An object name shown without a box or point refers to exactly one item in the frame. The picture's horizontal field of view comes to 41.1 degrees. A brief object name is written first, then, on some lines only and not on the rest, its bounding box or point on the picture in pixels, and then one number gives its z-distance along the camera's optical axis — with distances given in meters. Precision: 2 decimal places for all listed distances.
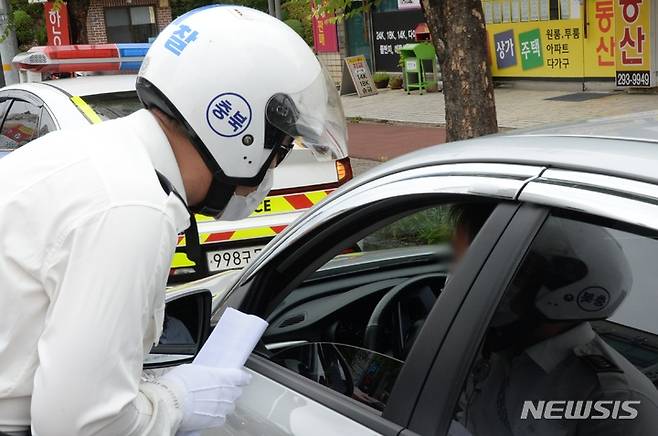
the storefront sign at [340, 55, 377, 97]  17.28
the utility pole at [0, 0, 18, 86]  12.42
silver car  1.64
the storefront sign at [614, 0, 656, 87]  12.66
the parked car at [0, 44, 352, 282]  5.21
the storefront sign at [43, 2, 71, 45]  13.69
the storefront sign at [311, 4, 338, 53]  19.00
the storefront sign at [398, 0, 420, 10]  16.70
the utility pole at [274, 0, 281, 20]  11.86
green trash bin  15.98
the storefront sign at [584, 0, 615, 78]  13.23
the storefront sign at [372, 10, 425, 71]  17.34
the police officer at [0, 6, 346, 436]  1.48
